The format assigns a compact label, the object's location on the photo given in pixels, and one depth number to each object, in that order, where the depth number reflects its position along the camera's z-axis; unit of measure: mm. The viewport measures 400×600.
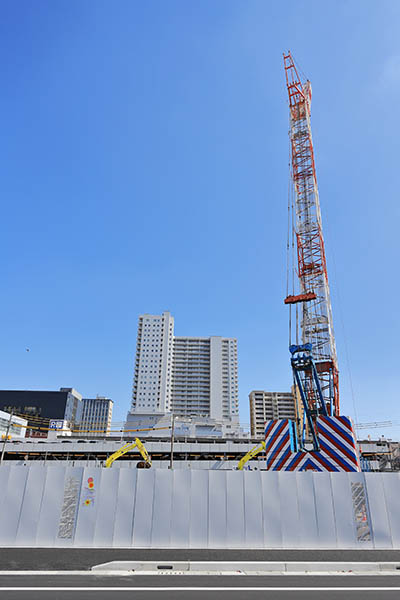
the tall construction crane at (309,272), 31344
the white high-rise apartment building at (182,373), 140125
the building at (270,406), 163125
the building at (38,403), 139375
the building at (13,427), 81062
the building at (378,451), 67119
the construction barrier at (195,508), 12430
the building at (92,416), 194125
